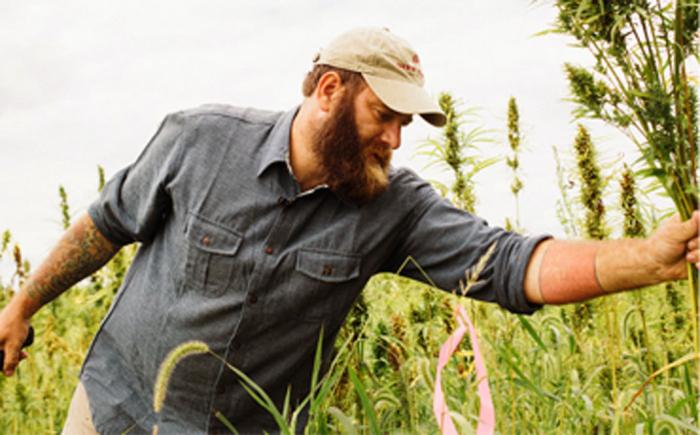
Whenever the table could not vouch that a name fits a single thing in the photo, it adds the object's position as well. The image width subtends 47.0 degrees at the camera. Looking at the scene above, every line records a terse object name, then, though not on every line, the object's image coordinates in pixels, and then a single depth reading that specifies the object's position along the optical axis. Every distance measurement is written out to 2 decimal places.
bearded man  2.92
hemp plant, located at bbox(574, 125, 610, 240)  2.33
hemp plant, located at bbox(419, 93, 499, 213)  3.01
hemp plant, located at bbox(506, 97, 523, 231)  3.41
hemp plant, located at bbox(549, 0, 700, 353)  2.01
